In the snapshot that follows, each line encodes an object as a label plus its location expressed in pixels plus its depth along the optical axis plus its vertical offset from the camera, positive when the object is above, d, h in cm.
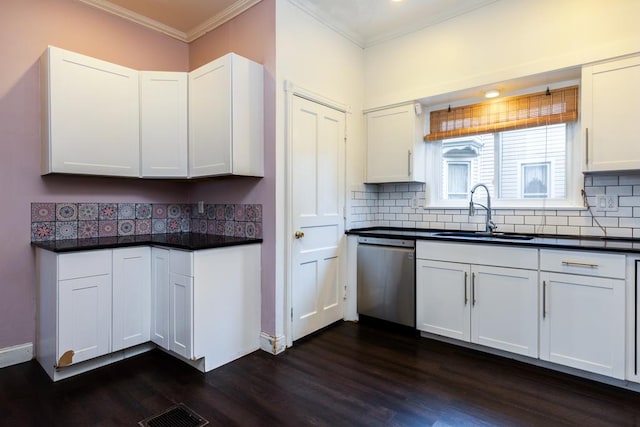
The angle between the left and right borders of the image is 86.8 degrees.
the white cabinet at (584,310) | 210 -67
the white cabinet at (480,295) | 242 -67
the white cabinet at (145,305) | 229 -70
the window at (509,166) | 286 +39
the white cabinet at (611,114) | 230 +66
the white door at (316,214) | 287 -5
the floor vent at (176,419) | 179 -114
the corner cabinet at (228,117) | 257 +73
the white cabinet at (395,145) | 335 +65
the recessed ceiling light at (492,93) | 304 +104
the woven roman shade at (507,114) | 278 +85
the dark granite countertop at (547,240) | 214 -24
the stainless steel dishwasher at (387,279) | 299 -66
